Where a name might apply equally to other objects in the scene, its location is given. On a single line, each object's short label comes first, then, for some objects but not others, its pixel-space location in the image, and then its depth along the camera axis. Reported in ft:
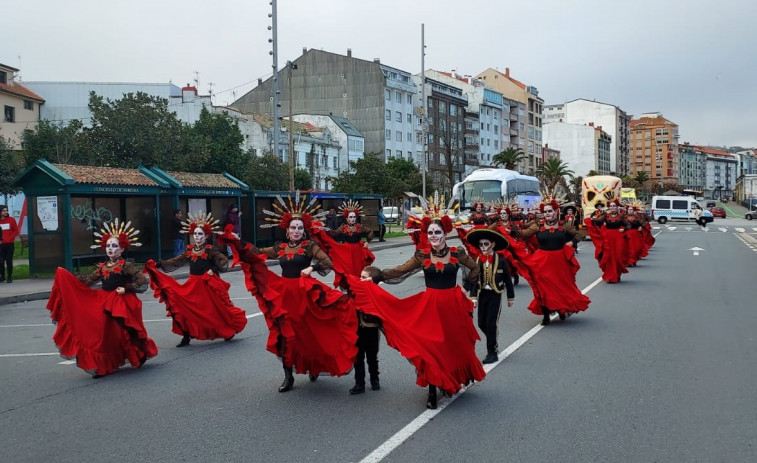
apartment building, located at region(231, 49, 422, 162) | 258.37
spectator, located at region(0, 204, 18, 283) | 57.52
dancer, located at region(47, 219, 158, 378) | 26.50
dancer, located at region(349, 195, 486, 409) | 20.86
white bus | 129.29
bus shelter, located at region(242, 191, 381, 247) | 91.50
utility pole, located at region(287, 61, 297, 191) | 101.24
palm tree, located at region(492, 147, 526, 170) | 264.72
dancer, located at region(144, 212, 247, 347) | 31.65
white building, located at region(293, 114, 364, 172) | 237.45
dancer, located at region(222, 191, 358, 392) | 23.00
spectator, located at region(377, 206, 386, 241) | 117.29
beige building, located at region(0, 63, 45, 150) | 170.19
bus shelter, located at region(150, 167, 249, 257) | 77.25
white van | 212.43
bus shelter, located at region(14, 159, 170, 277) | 62.39
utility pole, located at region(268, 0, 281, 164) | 98.84
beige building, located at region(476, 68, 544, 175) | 368.48
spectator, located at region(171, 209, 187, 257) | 73.38
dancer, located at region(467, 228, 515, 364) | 28.32
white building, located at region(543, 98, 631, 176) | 502.79
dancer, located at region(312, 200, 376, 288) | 45.75
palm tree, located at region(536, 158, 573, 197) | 275.39
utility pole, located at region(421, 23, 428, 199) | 153.12
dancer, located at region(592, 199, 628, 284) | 55.31
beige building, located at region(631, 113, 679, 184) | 615.57
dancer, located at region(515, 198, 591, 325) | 36.09
